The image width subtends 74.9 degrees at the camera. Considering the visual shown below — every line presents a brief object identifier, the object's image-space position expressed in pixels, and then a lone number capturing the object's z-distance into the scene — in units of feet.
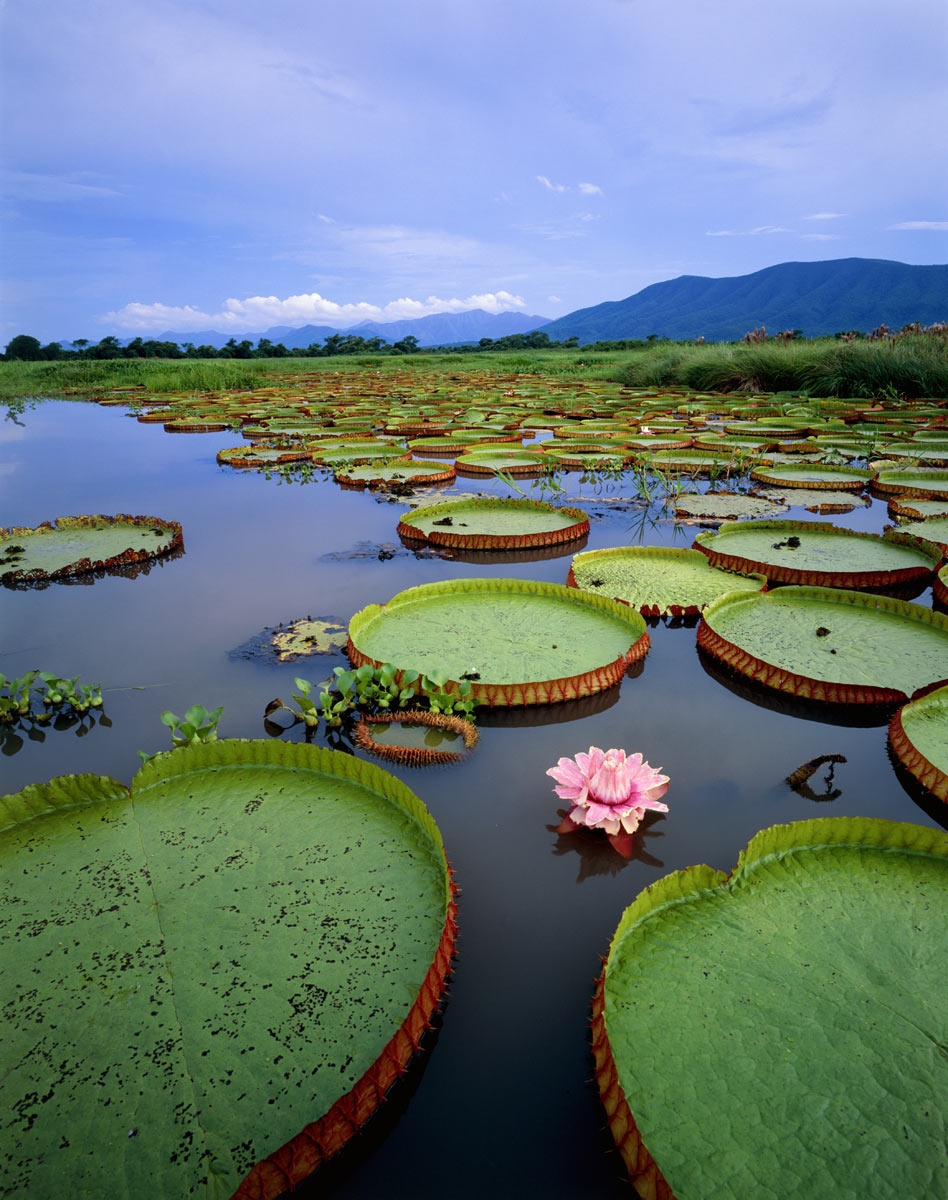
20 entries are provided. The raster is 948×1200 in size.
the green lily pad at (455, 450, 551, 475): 18.78
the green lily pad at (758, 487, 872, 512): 15.15
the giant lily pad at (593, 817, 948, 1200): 2.71
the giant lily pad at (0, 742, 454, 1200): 2.79
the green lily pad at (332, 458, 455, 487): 18.12
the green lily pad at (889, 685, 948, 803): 5.27
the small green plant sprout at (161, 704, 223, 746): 5.79
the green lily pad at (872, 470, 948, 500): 14.93
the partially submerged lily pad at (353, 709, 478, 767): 5.89
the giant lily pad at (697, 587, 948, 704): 6.79
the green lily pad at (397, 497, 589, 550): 12.18
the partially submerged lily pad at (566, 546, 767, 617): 9.27
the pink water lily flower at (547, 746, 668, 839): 4.82
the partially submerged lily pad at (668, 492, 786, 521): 14.65
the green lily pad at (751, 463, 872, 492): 16.47
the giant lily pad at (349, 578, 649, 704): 6.82
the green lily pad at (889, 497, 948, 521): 13.66
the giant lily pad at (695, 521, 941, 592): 9.82
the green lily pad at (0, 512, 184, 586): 11.10
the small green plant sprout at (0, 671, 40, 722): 6.68
